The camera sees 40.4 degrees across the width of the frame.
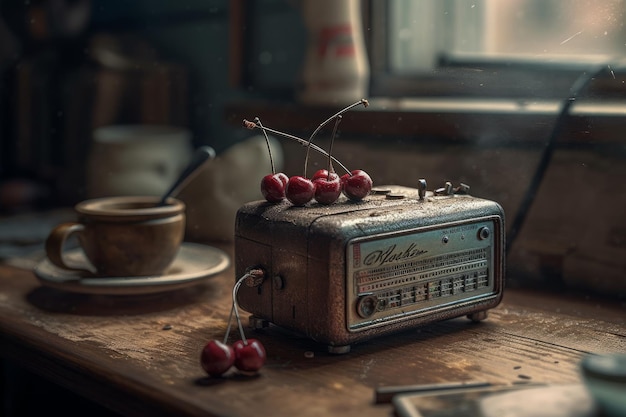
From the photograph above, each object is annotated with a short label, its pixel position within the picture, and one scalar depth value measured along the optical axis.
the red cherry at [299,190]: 1.06
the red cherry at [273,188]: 1.09
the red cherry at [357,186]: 1.09
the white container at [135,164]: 1.98
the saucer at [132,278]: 1.23
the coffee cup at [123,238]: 1.27
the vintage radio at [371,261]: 0.98
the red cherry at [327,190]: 1.07
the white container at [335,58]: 1.83
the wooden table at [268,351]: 0.88
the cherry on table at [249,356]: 0.93
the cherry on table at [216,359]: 0.92
